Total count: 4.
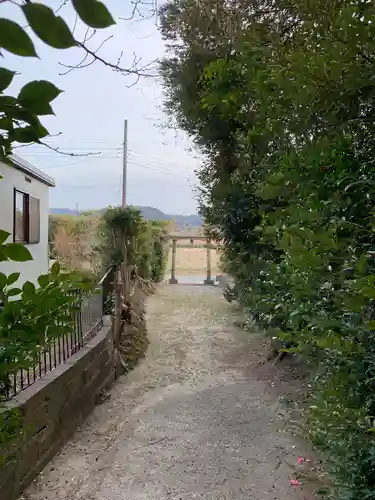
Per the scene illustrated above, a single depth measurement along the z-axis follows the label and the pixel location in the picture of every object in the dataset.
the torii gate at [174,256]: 12.38
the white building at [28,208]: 6.55
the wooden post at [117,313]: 5.49
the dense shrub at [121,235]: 6.50
